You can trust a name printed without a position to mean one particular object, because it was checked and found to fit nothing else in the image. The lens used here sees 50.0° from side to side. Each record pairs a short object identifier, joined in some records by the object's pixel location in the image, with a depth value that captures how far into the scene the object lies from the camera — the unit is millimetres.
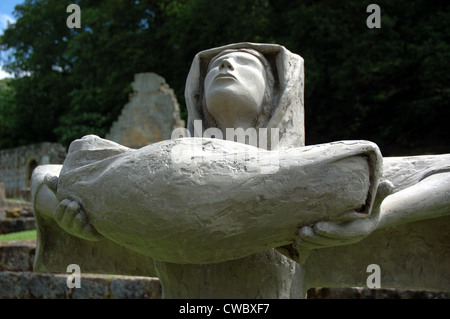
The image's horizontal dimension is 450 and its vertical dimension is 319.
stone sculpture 1351
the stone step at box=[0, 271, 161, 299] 4188
